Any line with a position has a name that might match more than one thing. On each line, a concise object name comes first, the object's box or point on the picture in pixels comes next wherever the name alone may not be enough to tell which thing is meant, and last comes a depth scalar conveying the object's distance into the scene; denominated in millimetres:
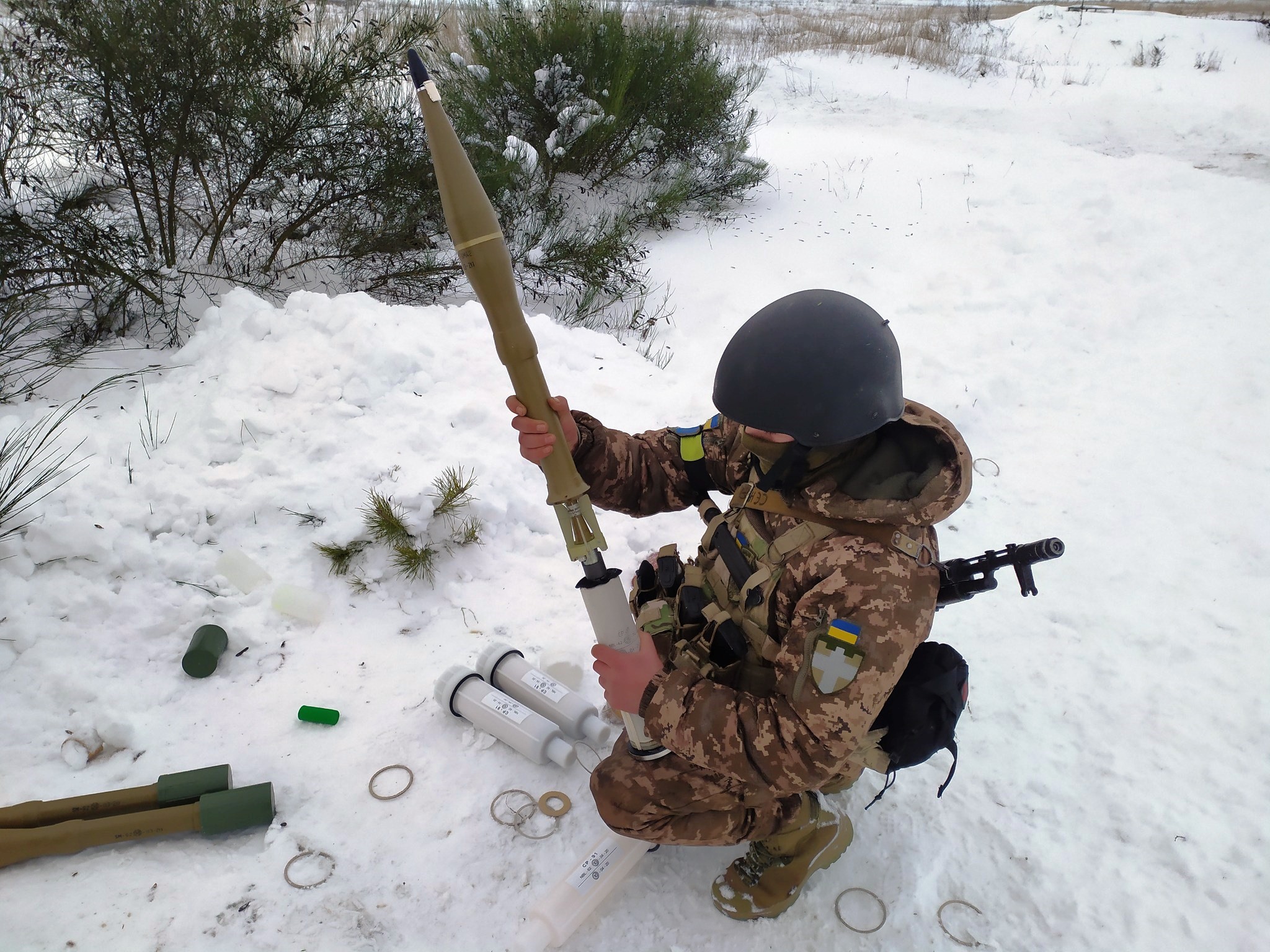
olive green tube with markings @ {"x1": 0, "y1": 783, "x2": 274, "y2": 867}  2137
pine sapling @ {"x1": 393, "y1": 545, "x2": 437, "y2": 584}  3217
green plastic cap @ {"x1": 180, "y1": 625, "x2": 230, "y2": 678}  2730
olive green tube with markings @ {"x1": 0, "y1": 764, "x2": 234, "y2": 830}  2201
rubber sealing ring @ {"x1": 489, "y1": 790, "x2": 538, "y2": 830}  2410
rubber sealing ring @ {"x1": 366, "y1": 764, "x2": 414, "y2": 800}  2461
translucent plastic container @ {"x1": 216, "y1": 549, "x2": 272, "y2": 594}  3041
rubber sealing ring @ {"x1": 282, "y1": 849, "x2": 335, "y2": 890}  2188
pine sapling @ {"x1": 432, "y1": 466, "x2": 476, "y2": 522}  3334
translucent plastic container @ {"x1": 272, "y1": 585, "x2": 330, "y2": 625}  3023
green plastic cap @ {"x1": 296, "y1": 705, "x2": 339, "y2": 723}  2650
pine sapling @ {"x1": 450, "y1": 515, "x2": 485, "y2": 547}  3363
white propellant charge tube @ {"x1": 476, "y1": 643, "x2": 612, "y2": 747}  2646
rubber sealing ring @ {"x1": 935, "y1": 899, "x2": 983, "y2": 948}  2172
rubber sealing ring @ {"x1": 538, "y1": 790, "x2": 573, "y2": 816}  2434
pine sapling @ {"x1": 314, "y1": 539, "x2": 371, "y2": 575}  3199
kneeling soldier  1767
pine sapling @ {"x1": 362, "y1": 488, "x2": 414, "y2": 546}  3205
